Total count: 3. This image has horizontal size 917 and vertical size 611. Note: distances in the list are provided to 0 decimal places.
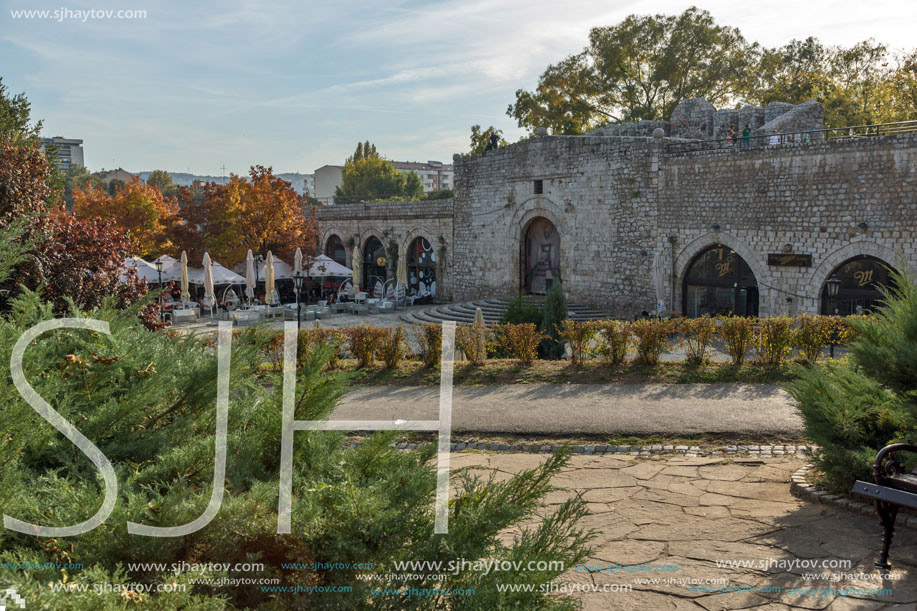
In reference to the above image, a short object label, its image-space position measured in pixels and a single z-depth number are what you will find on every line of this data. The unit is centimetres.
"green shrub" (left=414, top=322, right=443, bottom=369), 1029
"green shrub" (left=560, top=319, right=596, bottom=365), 1000
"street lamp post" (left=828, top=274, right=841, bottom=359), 1446
